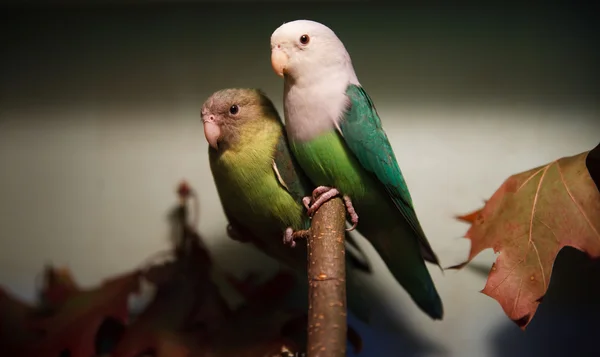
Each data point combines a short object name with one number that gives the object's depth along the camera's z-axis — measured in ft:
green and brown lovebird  0.74
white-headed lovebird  0.70
